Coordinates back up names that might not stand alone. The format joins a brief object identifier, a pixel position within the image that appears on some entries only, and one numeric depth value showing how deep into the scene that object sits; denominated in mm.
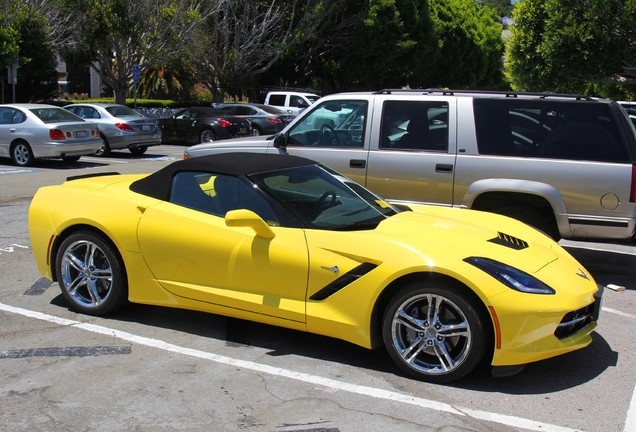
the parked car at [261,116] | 24000
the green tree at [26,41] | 24109
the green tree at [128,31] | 26703
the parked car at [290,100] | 27894
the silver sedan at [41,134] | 15906
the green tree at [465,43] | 45531
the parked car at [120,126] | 19016
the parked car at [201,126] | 22547
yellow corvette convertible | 4336
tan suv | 6852
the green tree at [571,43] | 14570
